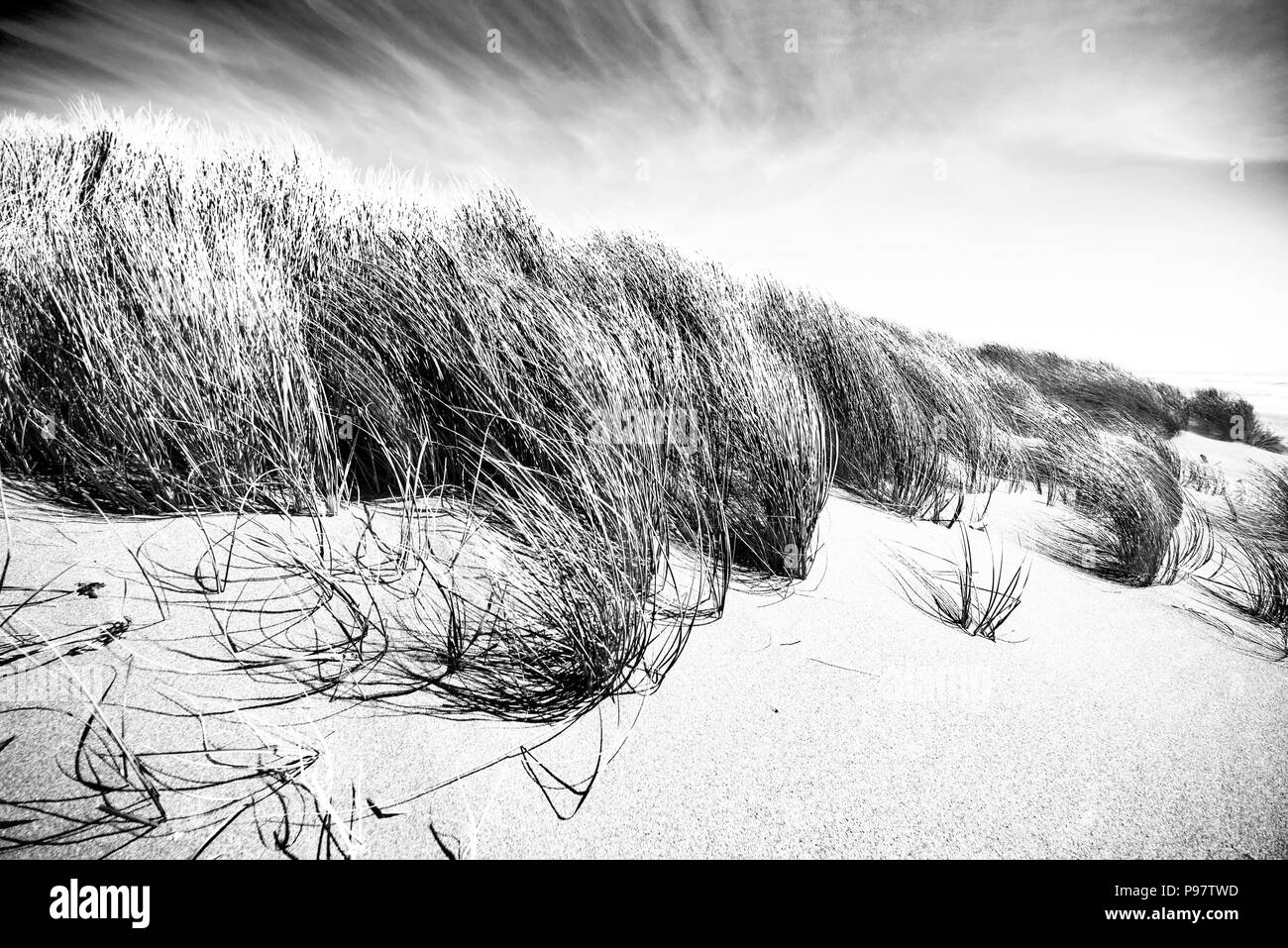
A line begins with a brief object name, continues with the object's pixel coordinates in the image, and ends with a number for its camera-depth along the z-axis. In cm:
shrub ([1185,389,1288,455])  807
